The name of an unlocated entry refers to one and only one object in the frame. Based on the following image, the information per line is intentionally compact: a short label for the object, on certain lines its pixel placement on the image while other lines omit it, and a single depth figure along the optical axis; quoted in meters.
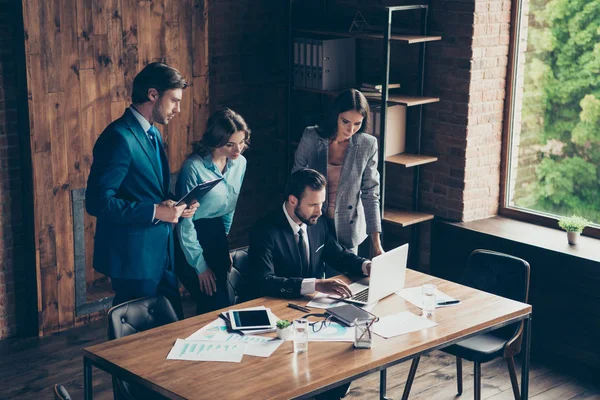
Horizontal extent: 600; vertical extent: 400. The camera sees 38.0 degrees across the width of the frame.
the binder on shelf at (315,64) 6.35
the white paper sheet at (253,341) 3.71
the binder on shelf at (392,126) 6.10
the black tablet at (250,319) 3.93
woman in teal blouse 4.57
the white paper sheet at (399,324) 3.97
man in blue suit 4.27
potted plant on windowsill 5.57
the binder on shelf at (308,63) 6.40
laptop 4.18
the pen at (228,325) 3.90
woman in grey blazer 5.20
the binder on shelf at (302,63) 6.47
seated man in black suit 4.32
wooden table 3.39
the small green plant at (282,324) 3.82
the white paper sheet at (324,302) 4.23
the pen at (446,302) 4.36
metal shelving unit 5.80
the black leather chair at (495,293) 4.55
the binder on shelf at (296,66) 6.54
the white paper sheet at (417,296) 4.35
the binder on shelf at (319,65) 6.33
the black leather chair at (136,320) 3.87
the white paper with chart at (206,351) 3.63
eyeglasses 3.96
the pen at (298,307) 4.17
